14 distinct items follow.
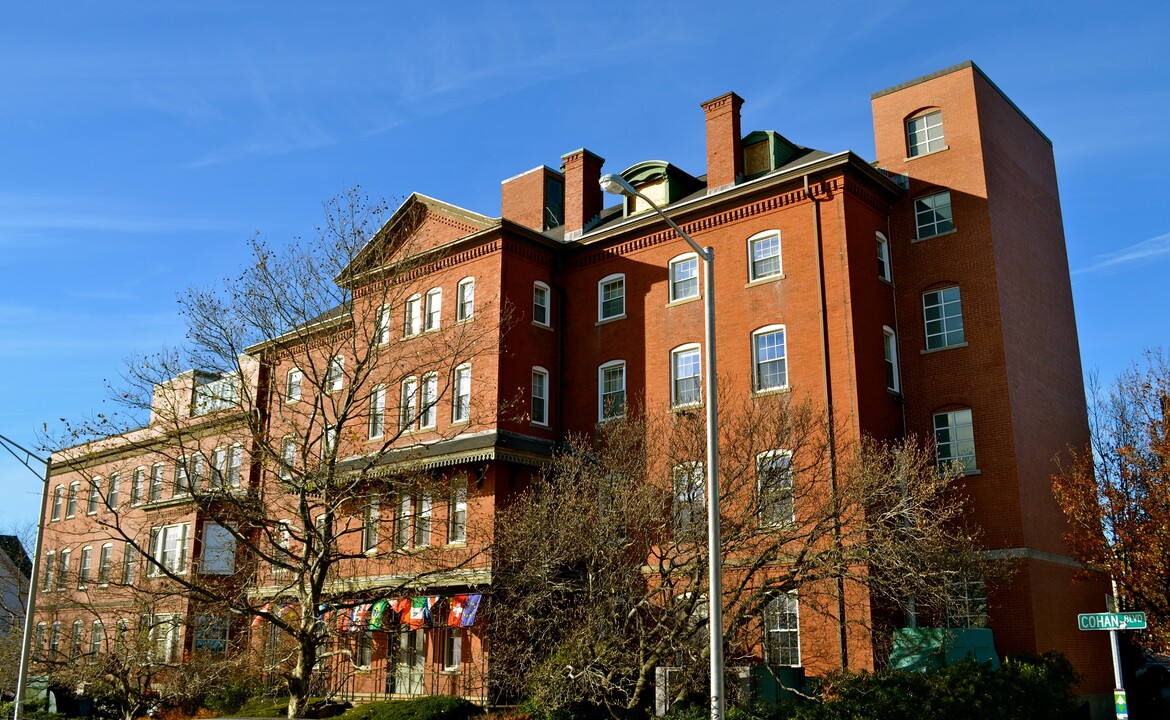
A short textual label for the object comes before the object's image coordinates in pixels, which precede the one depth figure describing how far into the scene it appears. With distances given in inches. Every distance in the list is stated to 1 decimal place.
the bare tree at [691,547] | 821.2
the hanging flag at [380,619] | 972.4
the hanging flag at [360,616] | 963.0
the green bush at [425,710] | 1018.1
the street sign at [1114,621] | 692.1
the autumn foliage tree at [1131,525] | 1105.4
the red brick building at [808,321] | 1099.3
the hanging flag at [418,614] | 1109.9
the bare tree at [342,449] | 872.3
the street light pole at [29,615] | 1001.5
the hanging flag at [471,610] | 1100.3
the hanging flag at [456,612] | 1108.6
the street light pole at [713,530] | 596.1
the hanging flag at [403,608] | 1165.8
